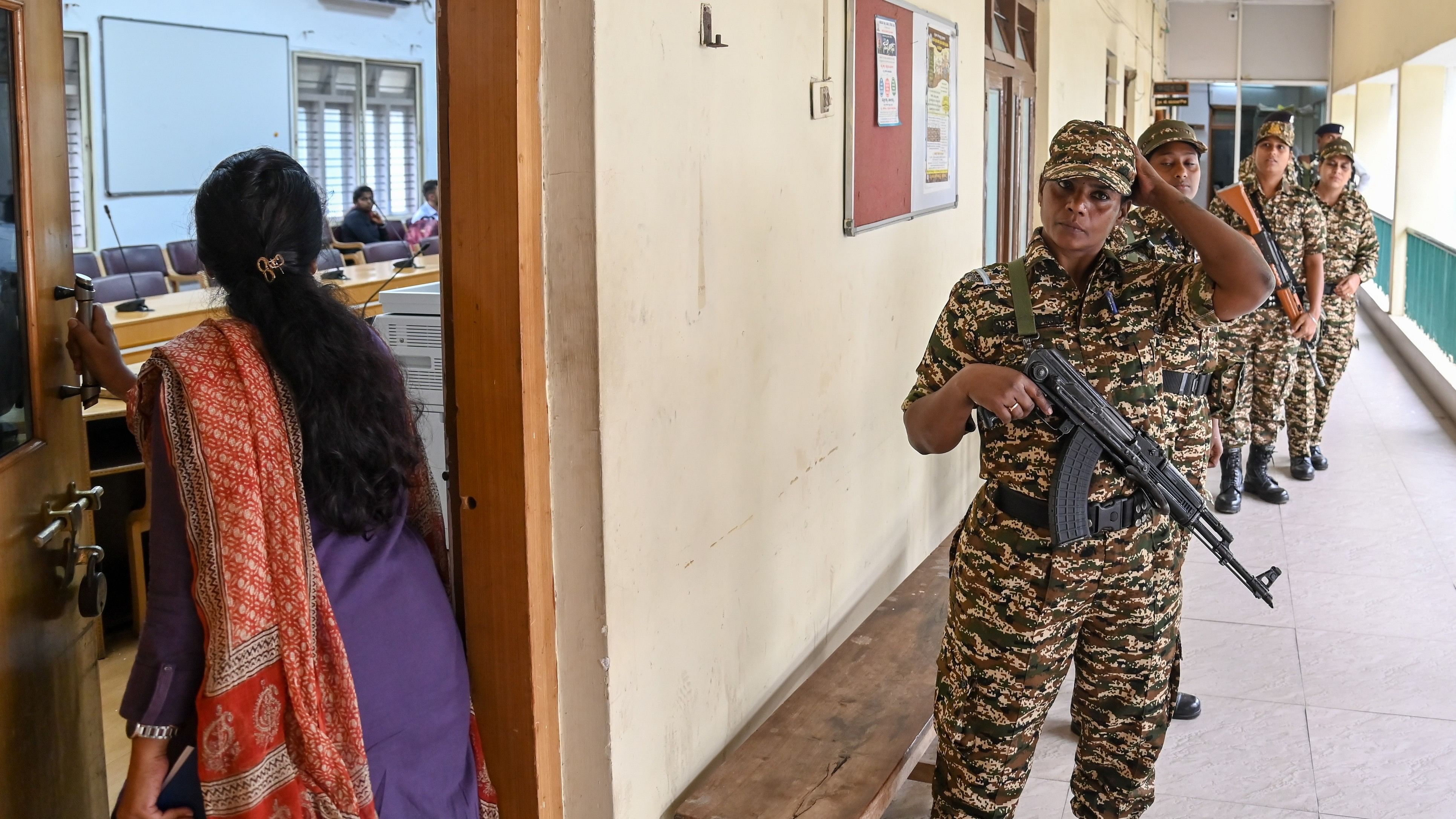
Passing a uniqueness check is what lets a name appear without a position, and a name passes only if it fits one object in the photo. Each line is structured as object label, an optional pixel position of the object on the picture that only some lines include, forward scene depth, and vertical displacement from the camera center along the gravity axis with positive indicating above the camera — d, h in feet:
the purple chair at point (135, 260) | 26.40 +0.31
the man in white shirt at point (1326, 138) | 20.51 +2.19
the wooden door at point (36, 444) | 5.41 -0.79
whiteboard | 30.71 +4.59
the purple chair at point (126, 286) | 20.59 -0.20
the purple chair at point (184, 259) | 28.53 +0.34
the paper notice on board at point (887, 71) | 10.19 +1.67
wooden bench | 7.23 -3.04
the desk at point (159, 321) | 16.47 -0.64
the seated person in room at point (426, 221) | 36.68 +1.57
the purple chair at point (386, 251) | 28.71 +0.50
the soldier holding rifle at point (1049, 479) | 6.61 -1.16
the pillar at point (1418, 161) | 31.78 +2.77
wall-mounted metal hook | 6.97 +1.34
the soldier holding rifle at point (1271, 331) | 16.69 -0.86
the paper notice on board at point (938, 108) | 12.23 +1.64
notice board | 9.73 +1.40
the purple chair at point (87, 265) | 22.74 +0.19
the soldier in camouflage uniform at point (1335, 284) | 18.69 -0.26
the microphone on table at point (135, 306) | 17.66 -0.45
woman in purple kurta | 4.84 -1.14
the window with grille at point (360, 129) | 37.78 +4.61
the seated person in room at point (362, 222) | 32.53 +1.33
